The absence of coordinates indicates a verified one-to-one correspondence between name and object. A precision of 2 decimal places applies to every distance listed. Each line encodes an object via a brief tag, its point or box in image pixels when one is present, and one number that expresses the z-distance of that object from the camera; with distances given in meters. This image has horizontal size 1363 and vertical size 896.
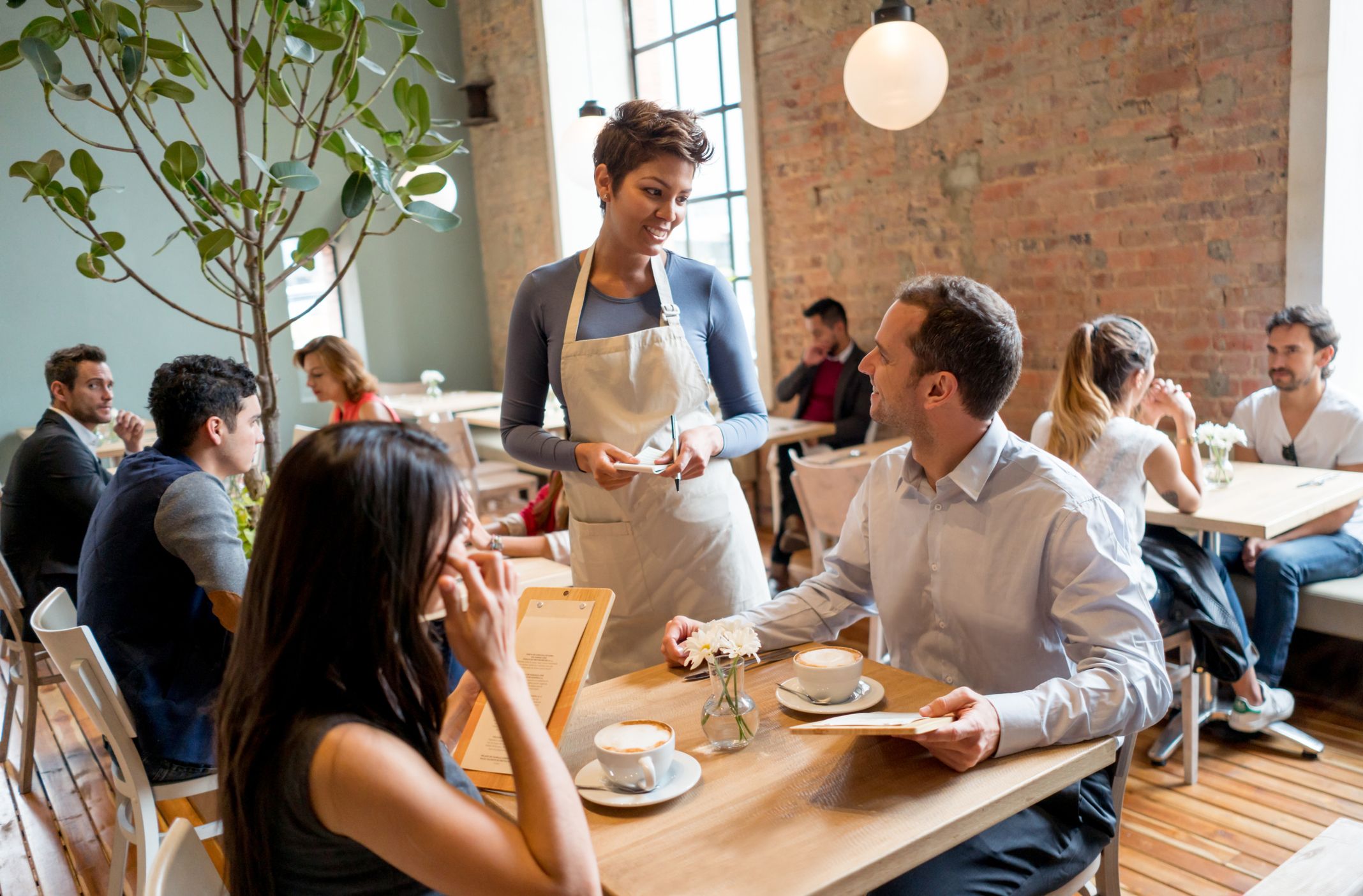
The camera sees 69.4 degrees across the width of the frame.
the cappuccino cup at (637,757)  1.23
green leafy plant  1.99
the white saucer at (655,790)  1.20
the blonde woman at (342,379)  4.48
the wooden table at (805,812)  1.06
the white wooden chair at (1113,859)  1.59
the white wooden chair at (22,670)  2.96
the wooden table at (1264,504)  2.76
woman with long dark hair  0.97
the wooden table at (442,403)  6.55
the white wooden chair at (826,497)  3.39
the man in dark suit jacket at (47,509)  3.10
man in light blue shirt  1.37
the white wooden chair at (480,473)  5.22
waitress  2.03
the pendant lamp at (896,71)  3.61
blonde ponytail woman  2.73
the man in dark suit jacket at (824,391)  4.98
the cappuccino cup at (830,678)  1.45
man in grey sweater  2.05
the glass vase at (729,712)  1.35
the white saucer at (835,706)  1.43
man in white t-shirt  3.09
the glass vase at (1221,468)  3.19
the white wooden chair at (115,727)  1.86
